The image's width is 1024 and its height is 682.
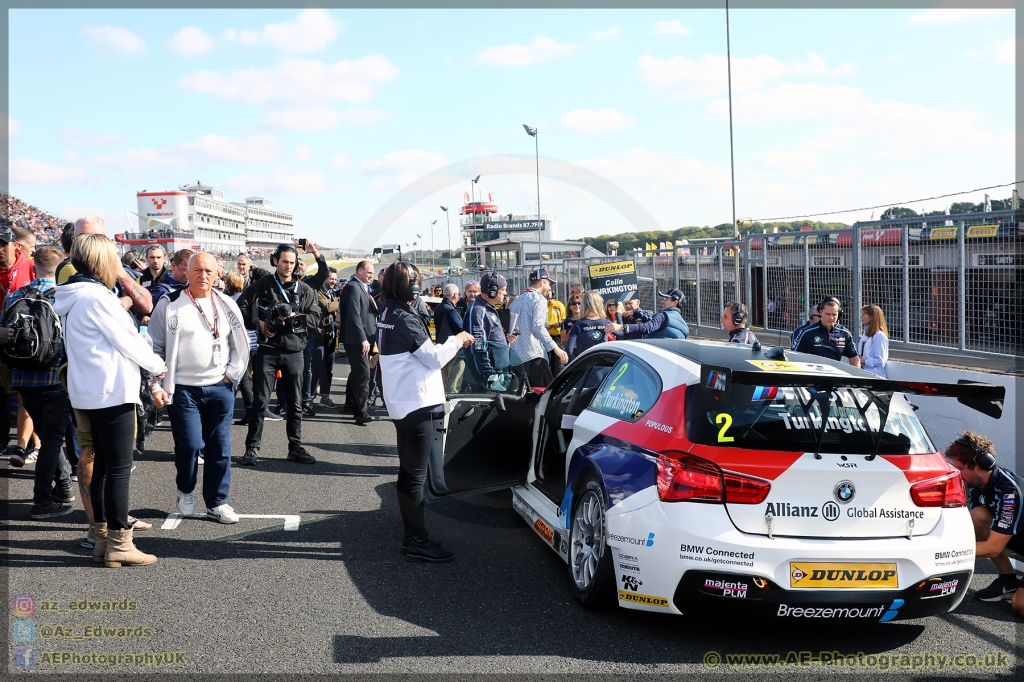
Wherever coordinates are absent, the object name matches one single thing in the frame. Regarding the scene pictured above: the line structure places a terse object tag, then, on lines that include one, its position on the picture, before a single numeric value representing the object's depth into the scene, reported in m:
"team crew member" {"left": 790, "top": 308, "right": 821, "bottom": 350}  8.10
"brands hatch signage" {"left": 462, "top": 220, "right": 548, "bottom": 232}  91.88
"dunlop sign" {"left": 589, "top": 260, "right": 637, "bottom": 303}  13.73
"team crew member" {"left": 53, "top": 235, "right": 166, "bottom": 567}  4.71
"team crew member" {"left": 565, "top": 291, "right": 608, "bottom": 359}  8.84
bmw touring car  3.58
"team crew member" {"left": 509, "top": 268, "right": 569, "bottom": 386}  8.35
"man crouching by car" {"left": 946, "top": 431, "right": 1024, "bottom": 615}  4.57
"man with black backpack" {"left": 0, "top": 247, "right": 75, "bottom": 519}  5.78
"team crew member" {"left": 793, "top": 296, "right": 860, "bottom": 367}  7.81
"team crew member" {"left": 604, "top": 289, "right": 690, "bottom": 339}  8.89
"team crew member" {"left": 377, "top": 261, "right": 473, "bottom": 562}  5.10
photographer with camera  7.79
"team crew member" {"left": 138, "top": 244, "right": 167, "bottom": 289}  8.48
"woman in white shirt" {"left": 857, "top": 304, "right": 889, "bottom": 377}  8.08
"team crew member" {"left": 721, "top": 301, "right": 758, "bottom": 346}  7.99
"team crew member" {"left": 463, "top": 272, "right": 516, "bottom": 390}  8.02
